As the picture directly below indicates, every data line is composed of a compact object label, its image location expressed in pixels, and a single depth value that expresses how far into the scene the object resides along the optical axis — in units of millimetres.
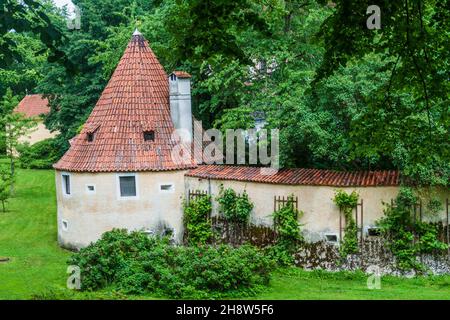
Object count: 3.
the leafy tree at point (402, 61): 9672
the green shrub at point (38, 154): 38038
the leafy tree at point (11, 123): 33219
